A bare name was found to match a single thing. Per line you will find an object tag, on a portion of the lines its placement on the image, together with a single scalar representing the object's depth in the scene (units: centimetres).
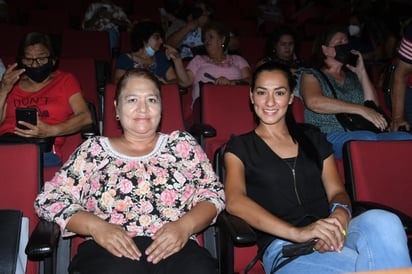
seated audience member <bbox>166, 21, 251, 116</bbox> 373
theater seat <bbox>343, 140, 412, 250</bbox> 220
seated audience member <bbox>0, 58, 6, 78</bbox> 319
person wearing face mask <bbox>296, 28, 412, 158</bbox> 288
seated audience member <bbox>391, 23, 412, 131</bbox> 290
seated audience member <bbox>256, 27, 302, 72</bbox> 388
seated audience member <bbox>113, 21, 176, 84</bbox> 373
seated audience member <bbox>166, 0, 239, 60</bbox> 447
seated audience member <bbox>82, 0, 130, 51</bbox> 530
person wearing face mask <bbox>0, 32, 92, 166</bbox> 272
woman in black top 167
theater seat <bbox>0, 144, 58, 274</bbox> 200
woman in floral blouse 179
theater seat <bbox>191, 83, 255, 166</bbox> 310
